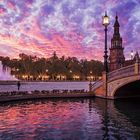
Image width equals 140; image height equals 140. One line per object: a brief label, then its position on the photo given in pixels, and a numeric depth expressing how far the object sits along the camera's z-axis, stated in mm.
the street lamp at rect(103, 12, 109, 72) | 21018
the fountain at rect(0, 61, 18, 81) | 61687
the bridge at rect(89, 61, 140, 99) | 19592
